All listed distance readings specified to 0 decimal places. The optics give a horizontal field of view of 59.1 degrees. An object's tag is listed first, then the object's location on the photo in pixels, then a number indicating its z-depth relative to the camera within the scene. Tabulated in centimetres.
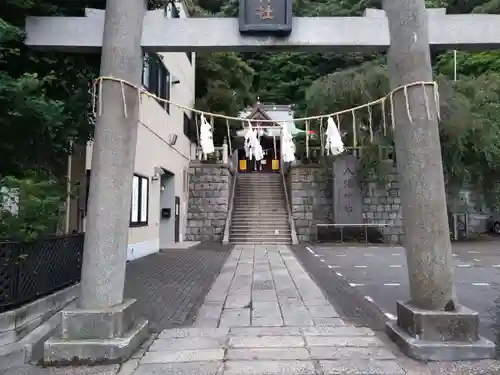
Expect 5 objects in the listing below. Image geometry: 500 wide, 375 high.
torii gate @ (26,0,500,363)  476
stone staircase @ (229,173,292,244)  1994
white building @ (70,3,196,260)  1260
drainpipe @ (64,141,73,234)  857
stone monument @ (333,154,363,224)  1994
